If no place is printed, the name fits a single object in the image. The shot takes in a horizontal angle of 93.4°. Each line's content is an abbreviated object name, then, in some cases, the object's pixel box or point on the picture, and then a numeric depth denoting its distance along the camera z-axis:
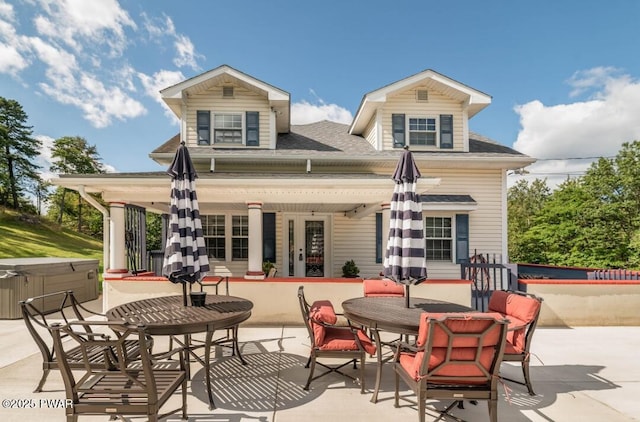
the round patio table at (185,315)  3.22
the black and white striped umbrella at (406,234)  3.97
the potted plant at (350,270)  9.10
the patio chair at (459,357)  2.60
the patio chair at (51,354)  3.03
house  9.29
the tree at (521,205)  23.36
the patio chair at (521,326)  3.61
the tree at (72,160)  32.72
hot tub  6.70
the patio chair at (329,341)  3.61
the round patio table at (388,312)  3.33
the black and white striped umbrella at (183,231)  3.98
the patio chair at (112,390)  2.33
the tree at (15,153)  30.33
